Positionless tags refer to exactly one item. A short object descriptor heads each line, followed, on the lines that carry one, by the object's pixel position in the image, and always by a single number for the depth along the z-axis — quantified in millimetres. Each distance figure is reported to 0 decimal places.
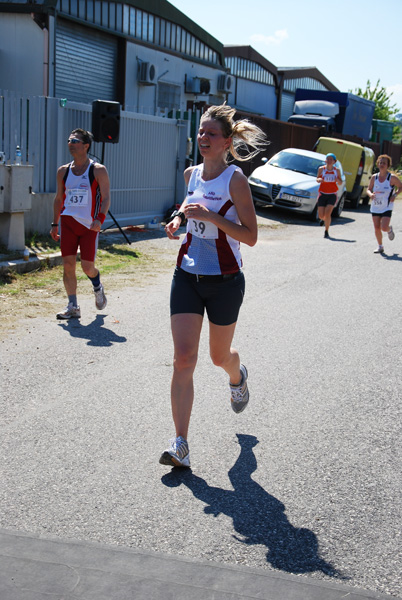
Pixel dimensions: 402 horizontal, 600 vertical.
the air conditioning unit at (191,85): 28141
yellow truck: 24266
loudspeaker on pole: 13414
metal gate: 12383
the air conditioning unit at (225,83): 30422
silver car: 19906
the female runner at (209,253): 4266
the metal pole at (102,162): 13555
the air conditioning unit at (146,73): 24217
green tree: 67938
